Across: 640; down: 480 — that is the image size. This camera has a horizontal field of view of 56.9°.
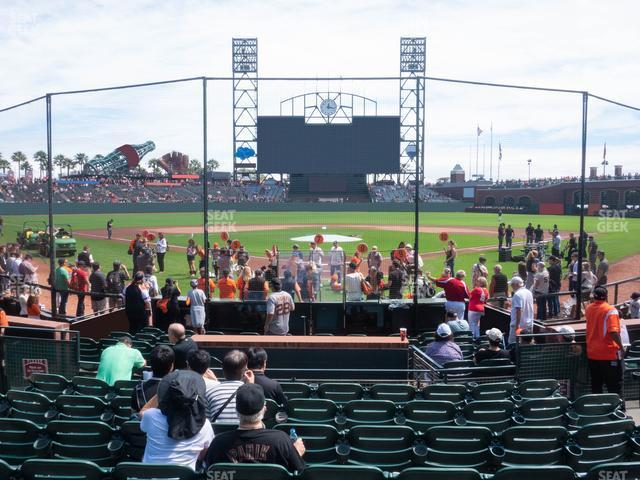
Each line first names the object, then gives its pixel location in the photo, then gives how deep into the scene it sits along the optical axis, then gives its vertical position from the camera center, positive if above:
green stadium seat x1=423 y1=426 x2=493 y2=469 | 4.82 -1.97
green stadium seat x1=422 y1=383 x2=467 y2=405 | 6.60 -2.11
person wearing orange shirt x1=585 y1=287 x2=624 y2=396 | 7.74 -1.78
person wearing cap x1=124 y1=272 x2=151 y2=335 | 11.77 -2.00
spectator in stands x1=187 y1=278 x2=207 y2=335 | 11.87 -2.06
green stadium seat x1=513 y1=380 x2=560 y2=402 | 6.77 -2.13
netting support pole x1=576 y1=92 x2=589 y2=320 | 11.52 +1.33
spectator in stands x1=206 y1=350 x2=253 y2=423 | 4.68 -1.50
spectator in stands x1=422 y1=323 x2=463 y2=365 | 8.22 -2.01
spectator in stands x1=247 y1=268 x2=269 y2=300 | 13.00 -1.88
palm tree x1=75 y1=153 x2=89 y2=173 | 138.75 +10.89
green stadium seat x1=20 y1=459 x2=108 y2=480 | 3.97 -1.80
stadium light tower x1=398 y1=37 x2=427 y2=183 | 81.06 +20.91
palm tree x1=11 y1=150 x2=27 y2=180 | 145.79 +11.07
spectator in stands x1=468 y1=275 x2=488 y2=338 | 11.87 -1.97
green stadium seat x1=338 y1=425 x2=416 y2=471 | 4.89 -2.03
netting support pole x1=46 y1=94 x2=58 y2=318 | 12.02 +0.51
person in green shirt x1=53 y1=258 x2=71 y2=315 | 14.80 -1.95
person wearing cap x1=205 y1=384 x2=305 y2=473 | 3.64 -1.48
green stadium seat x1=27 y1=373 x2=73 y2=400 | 6.83 -2.16
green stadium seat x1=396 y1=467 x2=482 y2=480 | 3.68 -1.67
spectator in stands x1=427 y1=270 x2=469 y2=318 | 11.91 -1.77
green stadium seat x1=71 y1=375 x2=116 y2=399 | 6.57 -2.07
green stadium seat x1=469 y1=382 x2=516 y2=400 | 6.66 -2.12
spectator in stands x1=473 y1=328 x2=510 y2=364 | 8.09 -1.99
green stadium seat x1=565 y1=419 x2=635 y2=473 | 4.90 -2.02
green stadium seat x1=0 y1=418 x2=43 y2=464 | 5.02 -2.02
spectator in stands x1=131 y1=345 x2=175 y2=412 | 4.86 -1.40
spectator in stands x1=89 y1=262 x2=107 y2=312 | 14.13 -2.02
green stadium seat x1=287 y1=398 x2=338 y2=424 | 5.71 -2.01
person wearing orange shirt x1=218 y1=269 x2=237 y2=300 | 13.91 -1.94
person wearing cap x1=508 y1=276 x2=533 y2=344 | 9.94 -1.79
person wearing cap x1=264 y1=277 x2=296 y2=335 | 10.55 -1.89
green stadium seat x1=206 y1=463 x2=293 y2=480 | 3.58 -1.62
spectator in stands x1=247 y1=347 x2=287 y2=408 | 5.39 -1.62
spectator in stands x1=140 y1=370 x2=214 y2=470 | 3.91 -1.48
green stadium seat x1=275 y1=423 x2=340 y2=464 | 5.00 -2.00
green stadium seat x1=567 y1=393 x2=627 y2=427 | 5.83 -2.07
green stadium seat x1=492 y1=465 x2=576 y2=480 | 3.70 -1.67
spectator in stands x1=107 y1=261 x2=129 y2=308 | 14.41 -1.96
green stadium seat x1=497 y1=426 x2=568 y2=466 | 4.82 -2.00
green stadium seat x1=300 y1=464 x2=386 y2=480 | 3.67 -1.67
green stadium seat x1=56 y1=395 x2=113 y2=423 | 5.73 -2.00
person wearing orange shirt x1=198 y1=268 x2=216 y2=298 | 14.54 -1.97
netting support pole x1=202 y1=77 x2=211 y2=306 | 11.90 +1.55
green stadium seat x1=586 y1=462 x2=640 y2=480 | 3.79 -1.69
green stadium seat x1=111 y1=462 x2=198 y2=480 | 3.77 -1.72
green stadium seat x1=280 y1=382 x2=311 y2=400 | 6.67 -2.11
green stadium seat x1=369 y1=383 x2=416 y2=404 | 6.75 -2.16
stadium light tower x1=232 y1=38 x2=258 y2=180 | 76.50 +19.58
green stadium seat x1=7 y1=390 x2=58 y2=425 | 5.79 -2.06
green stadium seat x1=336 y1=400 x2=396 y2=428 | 5.73 -2.04
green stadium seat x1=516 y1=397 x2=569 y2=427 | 5.84 -2.06
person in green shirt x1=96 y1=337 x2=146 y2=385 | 6.91 -1.87
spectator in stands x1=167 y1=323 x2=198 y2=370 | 5.07 -1.28
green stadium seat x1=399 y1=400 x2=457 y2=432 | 5.71 -2.04
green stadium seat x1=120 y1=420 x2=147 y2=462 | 5.02 -2.02
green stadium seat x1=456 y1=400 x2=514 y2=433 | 5.78 -2.07
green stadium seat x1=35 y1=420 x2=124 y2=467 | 5.04 -2.05
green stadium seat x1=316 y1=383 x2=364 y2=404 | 6.78 -2.15
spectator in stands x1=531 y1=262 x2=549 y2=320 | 15.09 -1.94
